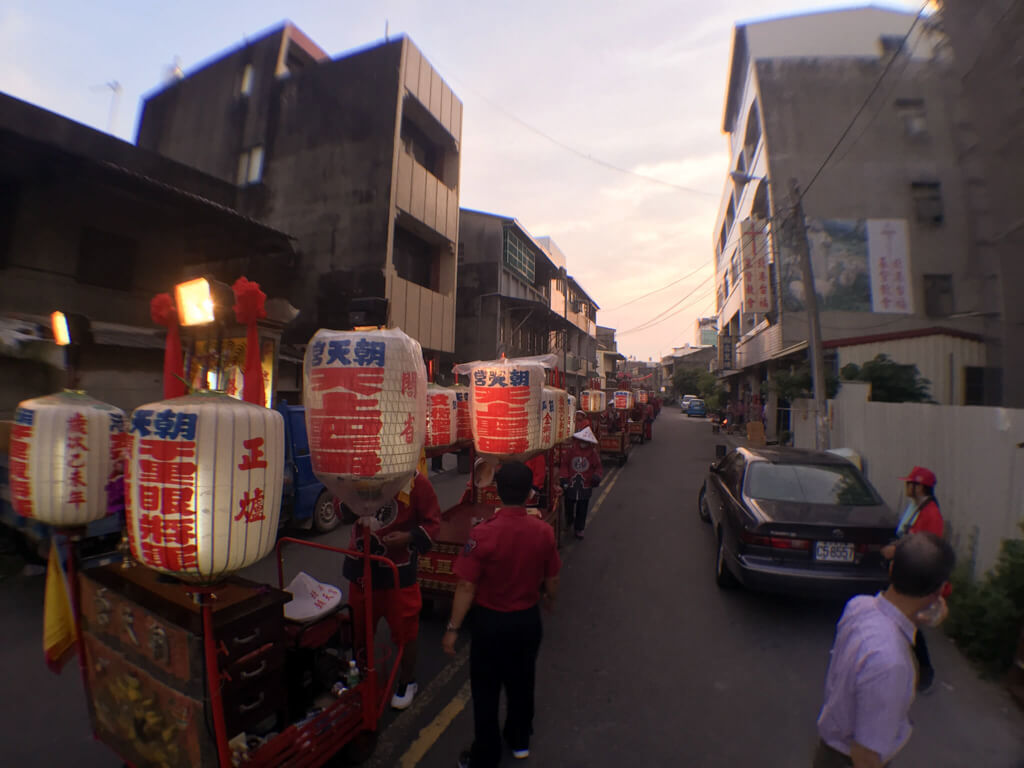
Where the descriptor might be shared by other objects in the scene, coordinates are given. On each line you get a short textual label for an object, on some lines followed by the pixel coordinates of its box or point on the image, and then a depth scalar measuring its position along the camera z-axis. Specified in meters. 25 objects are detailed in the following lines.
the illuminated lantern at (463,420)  7.45
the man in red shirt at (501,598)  2.71
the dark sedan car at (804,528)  4.49
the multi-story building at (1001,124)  7.44
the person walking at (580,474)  7.48
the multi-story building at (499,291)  21.30
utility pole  10.53
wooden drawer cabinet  2.23
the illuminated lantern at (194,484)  2.13
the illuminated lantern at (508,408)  4.68
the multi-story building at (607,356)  48.56
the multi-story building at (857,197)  16.52
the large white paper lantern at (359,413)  2.92
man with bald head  1.69
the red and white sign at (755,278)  17.97
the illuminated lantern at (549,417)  5.52
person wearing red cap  4.14
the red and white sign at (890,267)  17.09
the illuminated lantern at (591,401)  15.27
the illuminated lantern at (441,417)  6.11
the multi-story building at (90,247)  7.68
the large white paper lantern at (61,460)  3.02
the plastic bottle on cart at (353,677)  2.88
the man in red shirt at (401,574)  3.42
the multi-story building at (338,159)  14.31
